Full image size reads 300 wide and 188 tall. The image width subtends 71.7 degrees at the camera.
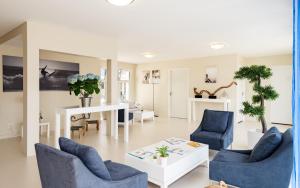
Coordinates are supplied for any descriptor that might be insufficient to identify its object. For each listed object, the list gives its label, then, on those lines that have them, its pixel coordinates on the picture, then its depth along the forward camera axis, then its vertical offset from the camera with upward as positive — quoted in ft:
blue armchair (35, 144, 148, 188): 5.35 -2.28
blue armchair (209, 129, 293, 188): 7.20 -2.85
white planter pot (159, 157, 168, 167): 8.11 -2.71
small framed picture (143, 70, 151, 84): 31.91 +2.46
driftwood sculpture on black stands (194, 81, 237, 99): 24.08 -0.08
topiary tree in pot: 13.00 +0.17
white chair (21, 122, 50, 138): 17.32 -2.94
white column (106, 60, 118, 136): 17.62 +0.51
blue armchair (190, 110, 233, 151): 12.46 -2.55
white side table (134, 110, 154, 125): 24.76 -2.80
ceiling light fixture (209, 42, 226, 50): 17.81 +4.04
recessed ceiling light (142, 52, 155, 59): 23.49 +4.33
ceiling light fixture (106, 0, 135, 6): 8.88 +3.89
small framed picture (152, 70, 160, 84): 30.73 +2.24
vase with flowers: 13.61 +0.41
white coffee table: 8.07 -2.95
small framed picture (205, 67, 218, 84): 25.25 +2.16
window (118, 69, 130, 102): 31.24 +1.23
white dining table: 12.58 -1.23
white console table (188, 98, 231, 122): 24.33 -1.54
